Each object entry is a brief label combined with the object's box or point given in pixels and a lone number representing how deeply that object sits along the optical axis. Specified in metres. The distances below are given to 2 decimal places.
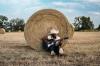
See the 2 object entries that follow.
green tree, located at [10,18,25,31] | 37.78
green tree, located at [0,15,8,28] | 40.28
